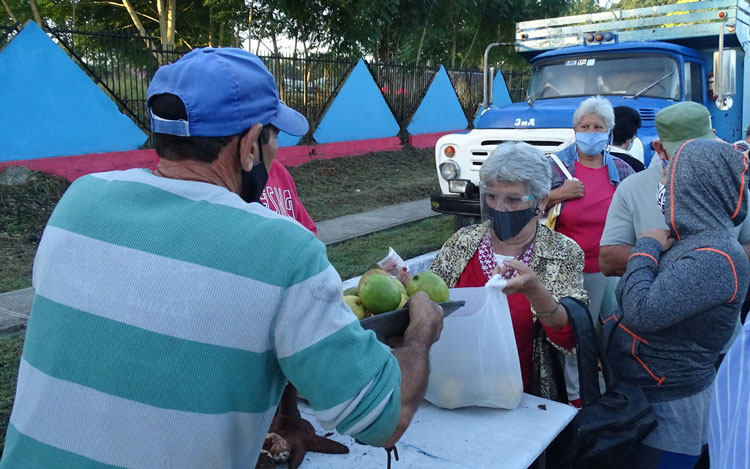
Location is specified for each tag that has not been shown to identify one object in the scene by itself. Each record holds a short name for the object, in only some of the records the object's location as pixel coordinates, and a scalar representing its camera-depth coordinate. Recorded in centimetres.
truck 688
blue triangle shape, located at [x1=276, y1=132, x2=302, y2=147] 1230
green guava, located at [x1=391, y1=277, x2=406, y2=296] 215
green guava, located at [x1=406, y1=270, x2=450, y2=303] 218
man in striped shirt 127
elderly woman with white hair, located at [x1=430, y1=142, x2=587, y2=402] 274
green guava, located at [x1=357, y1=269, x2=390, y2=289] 217
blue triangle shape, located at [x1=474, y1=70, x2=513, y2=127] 1892
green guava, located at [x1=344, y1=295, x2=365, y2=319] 203
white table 197
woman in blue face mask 379
